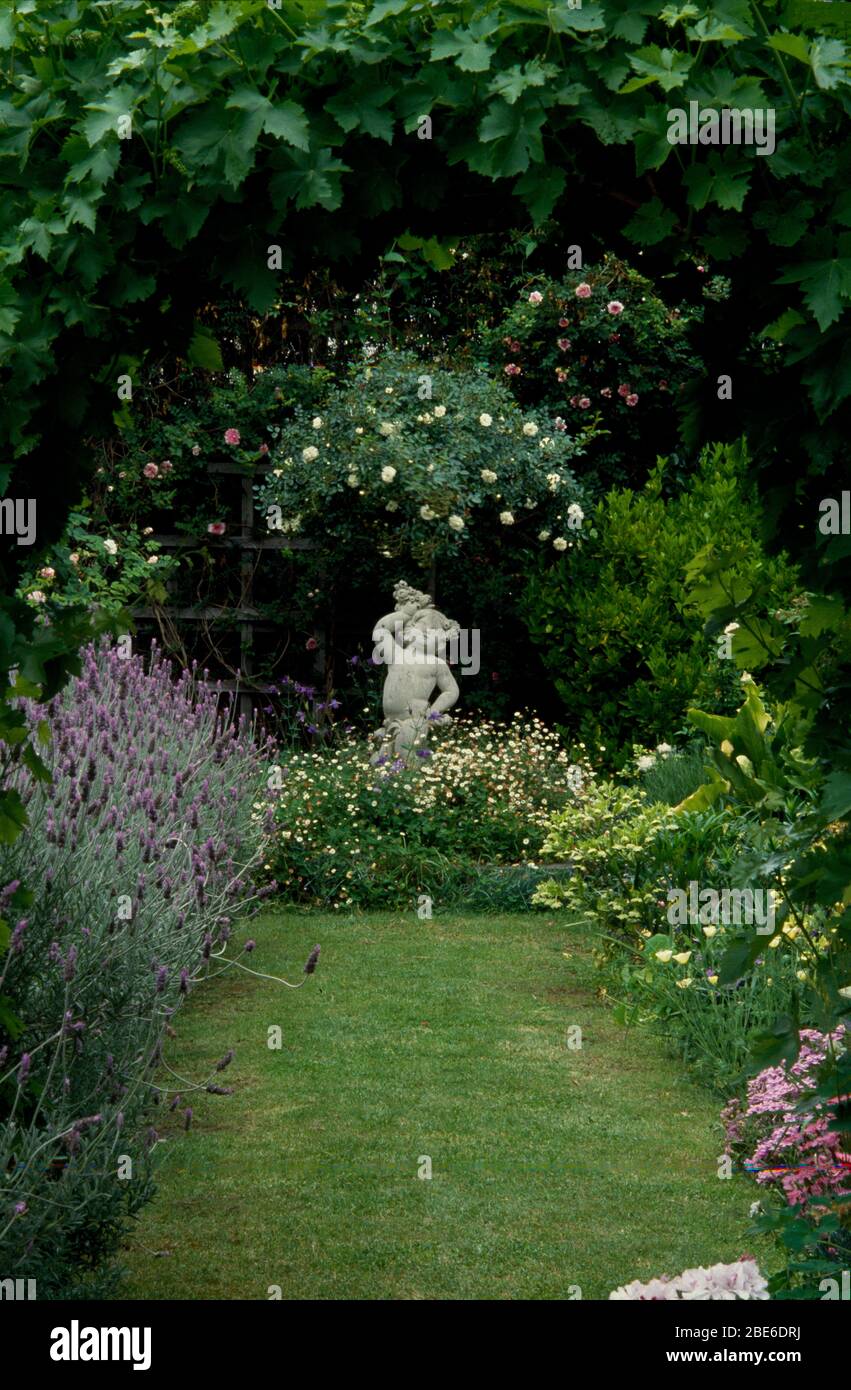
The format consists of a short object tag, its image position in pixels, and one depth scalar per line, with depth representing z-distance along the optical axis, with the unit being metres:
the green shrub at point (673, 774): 7.66
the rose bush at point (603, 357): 10.79
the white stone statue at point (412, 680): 9.12
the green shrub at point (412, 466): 9.59
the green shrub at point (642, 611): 9.09
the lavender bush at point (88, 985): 3.16
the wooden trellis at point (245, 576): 10.74
